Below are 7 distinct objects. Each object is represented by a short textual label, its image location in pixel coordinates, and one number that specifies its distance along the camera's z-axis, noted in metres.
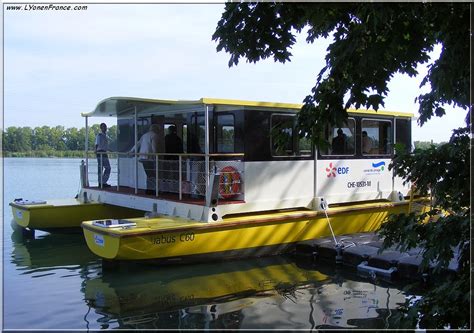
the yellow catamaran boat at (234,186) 8.26
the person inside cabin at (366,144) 11.20
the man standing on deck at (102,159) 11.40
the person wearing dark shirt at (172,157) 9.73
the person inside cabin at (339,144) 10.62
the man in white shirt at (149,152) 9.90
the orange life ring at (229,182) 8.84
